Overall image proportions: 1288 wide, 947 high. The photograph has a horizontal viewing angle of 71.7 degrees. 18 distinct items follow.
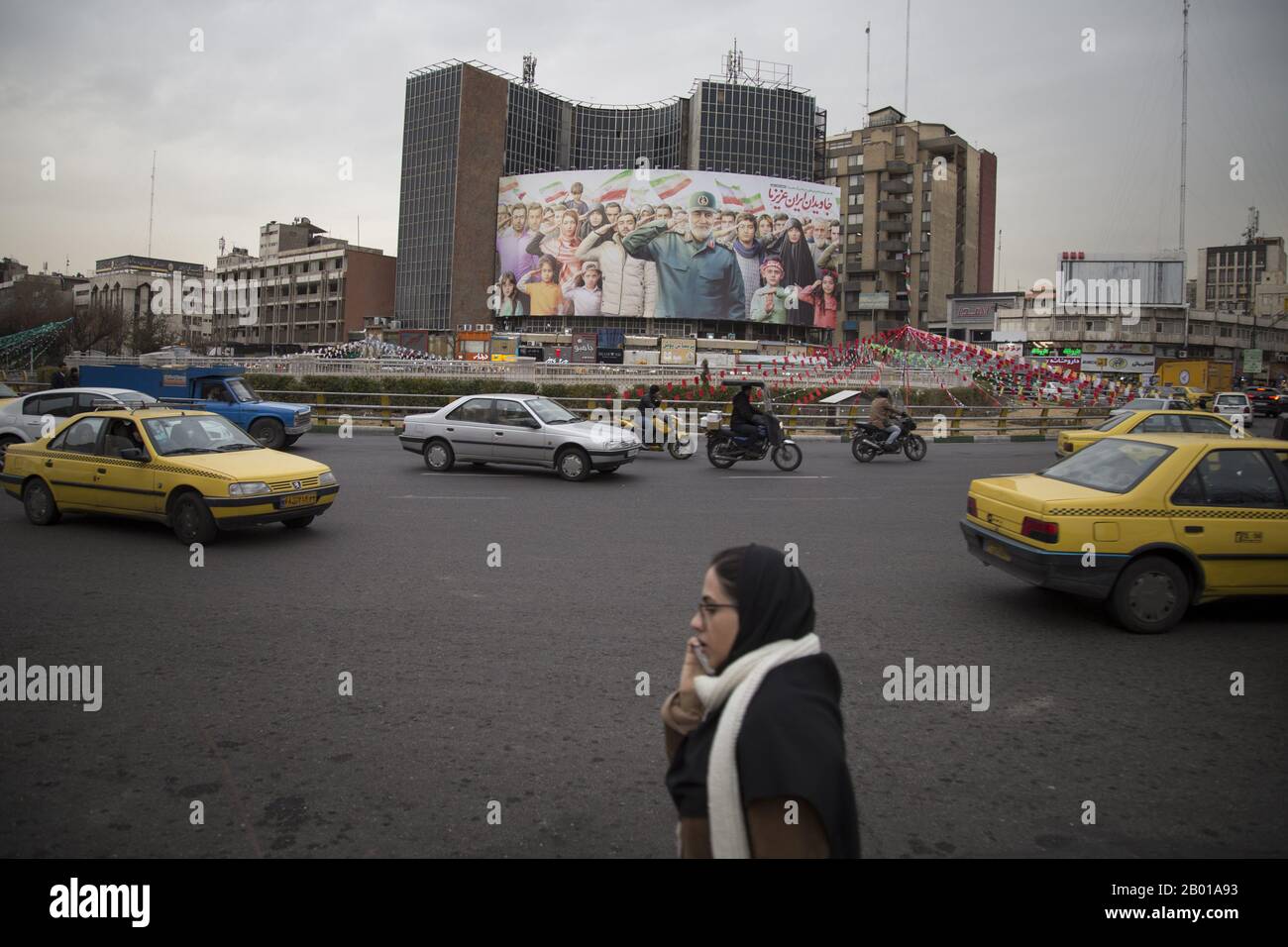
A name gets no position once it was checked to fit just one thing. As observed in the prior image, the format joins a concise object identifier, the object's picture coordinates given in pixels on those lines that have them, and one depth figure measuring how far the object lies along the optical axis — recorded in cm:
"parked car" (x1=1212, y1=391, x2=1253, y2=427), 3922
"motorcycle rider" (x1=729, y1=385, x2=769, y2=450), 1738
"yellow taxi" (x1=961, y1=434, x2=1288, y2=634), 647
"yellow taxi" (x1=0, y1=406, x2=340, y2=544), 920
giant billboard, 9625
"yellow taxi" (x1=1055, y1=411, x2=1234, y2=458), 1706
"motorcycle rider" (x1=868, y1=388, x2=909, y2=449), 1911
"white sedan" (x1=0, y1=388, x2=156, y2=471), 1500
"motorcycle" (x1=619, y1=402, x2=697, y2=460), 1995
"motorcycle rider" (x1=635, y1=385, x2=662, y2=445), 2008
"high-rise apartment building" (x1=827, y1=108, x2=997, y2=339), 10981
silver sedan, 1545
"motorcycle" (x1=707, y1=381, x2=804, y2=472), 1731
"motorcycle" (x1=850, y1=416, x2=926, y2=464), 1917
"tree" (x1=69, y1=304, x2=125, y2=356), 6081
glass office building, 10662
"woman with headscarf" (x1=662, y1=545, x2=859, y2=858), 174
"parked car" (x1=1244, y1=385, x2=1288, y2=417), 4719
